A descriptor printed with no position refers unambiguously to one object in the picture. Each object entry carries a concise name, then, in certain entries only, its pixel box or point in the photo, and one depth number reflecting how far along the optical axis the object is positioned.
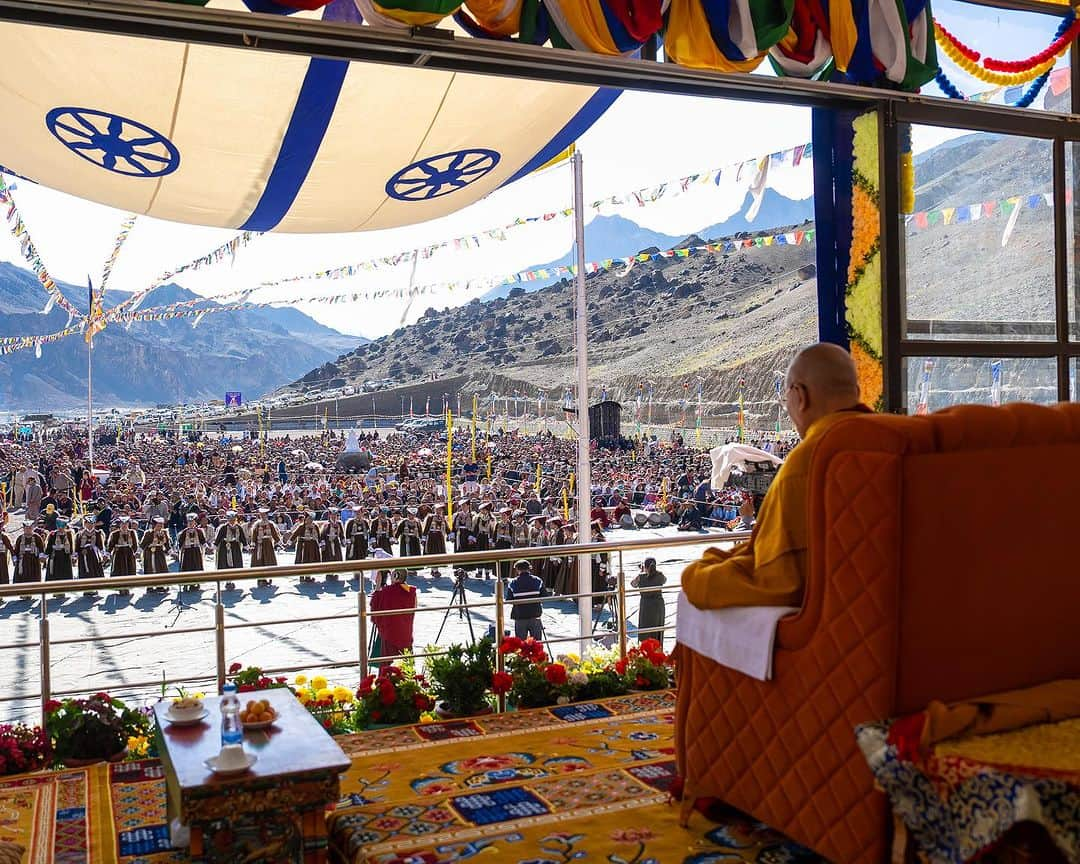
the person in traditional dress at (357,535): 16.12
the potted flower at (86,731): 3.01
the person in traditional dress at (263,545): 14.08
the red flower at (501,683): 3.42
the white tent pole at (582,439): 7.68
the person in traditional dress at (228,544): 15.70
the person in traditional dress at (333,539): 16.41
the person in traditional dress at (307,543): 15.24
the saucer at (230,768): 2.01
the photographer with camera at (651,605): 7.62
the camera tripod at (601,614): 10.30
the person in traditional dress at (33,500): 20.02
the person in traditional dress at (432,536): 16.20
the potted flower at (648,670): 3.66
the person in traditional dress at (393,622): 6.08
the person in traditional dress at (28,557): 14.22
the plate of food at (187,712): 2.36
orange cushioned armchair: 1.77
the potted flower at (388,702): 3.33
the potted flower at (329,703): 3.31
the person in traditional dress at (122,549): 14.02
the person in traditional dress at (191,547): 13.92
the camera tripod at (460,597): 10.33
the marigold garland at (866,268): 3.68
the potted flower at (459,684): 3.38
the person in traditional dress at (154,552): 14.12
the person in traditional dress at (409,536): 16.16
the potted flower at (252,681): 3.25
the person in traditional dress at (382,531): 17.75
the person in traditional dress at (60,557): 13.55
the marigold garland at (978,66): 3.80
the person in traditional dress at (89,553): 14.36
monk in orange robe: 2.02
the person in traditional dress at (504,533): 17.34
